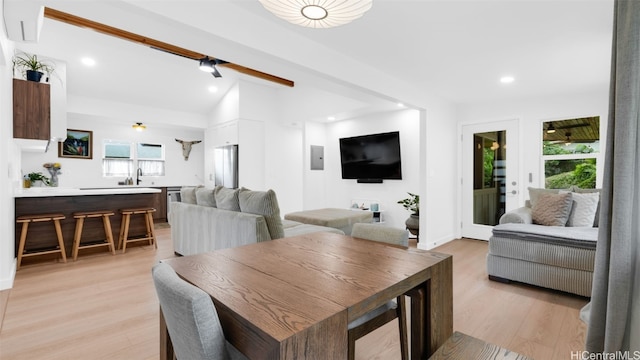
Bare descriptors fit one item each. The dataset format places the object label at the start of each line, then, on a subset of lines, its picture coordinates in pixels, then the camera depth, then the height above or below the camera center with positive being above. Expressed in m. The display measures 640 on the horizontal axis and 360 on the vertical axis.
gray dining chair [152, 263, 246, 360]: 0.79 -0.40
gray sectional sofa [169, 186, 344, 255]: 2.79 -0.49
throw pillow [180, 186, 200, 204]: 4.06 -0.29
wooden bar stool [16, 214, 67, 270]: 3.65 -0.72
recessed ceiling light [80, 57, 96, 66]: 4.98 +1.91
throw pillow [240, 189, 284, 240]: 2.78 -0.33
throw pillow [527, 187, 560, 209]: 3.73 -0.23
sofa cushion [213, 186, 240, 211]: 3.18 -0.27
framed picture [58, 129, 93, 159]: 6.28 +0.63
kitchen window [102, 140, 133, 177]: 6.89 +0.36
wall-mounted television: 5.38 +0.33
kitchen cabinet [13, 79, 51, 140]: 3.27 +0.73
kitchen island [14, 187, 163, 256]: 3.90 -0.46
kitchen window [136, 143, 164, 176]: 7.33 +0.40
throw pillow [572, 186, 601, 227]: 3.27 -0.20
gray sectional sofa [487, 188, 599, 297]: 2.67 -0.66
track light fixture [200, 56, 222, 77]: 4.06 +1.50
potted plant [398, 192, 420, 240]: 4.81 -0.62
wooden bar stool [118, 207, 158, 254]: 4.41 -0.81
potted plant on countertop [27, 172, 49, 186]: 5.64 -0.07
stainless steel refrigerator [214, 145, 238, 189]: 6.05 +0.19
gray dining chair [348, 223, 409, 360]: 1.37 -0.69
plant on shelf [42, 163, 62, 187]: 6.02 +0.09
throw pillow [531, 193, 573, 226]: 3.29 -0.40
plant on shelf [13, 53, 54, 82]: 3.45 +1.31
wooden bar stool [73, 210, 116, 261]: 4.03 -0.78
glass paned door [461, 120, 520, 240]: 4.69 -0.01
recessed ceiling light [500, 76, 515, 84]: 3.70 +1.20
